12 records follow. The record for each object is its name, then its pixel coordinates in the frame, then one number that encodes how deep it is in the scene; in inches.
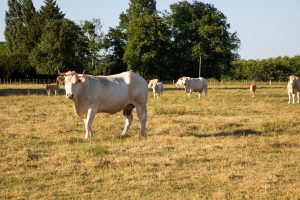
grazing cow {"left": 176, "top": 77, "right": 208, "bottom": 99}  1470.2
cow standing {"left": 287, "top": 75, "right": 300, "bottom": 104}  1099.3
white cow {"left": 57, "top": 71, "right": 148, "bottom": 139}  505.4
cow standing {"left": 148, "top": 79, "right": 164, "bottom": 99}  1346.0
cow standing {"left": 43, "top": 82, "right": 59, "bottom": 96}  1425.4
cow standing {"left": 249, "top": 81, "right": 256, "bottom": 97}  1384.7
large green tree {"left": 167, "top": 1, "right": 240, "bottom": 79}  2623.0
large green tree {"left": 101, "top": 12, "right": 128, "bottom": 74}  2842.0
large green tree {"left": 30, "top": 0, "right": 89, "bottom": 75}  2591.0
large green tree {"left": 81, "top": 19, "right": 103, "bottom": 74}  2889.0
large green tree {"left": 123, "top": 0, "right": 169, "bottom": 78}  2541.8
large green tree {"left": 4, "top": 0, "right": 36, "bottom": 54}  3120.1
